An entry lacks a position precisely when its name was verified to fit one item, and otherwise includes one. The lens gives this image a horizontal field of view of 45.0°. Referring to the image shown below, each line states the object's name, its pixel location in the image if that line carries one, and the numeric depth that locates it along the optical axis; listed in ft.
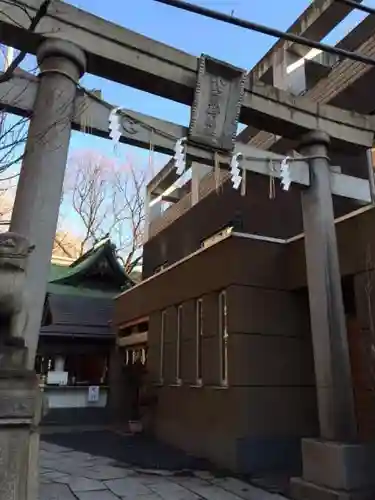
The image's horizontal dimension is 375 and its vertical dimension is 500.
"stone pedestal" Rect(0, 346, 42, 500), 11.42
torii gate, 15.55
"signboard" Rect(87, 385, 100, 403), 44.50
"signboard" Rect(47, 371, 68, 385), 44.39
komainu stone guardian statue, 12.47
